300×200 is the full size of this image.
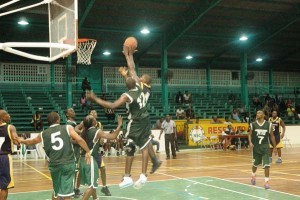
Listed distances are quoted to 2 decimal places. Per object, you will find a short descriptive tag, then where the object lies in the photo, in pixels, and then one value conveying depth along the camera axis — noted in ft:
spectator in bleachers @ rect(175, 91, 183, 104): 87.15
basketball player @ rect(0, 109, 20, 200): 23.11
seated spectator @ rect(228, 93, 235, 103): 96.32
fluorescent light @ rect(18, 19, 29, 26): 69.26
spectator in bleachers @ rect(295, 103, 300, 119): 91.57
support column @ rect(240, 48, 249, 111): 91.04
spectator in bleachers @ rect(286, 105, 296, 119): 89.56
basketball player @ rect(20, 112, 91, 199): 20.80
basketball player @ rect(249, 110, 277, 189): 33.44
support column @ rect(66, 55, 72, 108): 72.69
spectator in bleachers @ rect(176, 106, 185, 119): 80.12
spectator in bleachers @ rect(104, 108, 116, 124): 72.84
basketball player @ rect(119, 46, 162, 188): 19.69
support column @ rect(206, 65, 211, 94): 108.72
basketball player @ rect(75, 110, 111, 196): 29.43
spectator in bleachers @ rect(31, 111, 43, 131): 65.93
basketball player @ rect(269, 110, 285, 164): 47.19
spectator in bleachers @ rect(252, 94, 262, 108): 90.38
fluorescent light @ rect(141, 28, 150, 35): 77.51
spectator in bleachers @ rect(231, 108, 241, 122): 80.48
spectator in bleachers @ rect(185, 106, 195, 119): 78.98
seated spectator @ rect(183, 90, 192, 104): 87.30
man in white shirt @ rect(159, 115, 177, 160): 57.62
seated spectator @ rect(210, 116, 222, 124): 76.59
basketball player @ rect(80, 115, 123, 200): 25.26
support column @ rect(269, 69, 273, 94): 116.67
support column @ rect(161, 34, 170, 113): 82.64
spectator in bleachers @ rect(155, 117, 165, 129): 72.48
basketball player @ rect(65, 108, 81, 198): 28.27
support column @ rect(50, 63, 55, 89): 93.25
